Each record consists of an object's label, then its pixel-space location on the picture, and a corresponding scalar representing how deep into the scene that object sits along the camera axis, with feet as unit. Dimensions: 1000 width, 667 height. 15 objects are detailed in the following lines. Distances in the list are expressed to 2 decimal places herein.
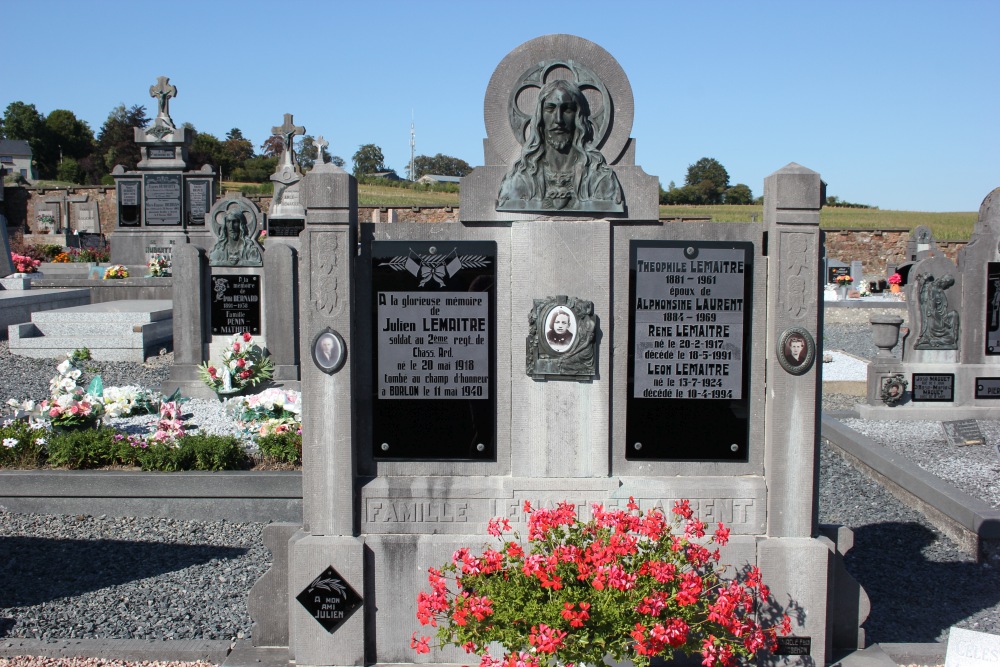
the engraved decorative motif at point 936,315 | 36.96
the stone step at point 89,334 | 47.34
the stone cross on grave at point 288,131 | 80.89
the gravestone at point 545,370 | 14.73
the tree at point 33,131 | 248.93
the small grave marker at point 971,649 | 12.89
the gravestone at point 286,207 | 64.34
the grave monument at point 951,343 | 36.86
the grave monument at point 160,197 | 83.15
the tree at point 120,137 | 203.41
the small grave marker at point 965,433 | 31.94
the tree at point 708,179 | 241.35
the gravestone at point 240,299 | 39.68
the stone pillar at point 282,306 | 39.99
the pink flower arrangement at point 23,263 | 75.36
